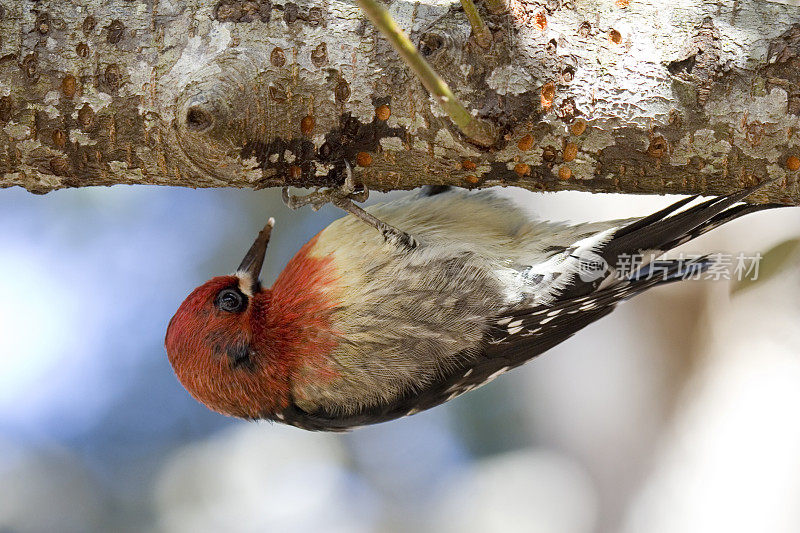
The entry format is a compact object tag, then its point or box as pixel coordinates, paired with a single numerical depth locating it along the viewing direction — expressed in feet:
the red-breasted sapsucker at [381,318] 11.58
